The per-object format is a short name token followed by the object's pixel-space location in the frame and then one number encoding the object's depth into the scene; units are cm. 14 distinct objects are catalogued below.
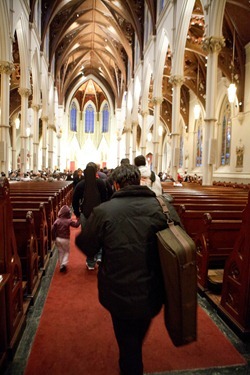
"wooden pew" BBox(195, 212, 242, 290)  350
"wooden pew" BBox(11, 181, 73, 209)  681
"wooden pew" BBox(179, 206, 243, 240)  402
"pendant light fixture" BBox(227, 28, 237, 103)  1036
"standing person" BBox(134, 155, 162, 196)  384
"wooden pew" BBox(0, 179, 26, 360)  218
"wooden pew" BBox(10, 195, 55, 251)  459
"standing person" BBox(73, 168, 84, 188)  796
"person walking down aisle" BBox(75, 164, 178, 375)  156
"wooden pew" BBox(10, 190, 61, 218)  534
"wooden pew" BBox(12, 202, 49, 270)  416
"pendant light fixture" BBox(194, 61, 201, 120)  1500
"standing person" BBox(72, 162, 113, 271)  403
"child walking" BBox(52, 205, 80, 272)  425
